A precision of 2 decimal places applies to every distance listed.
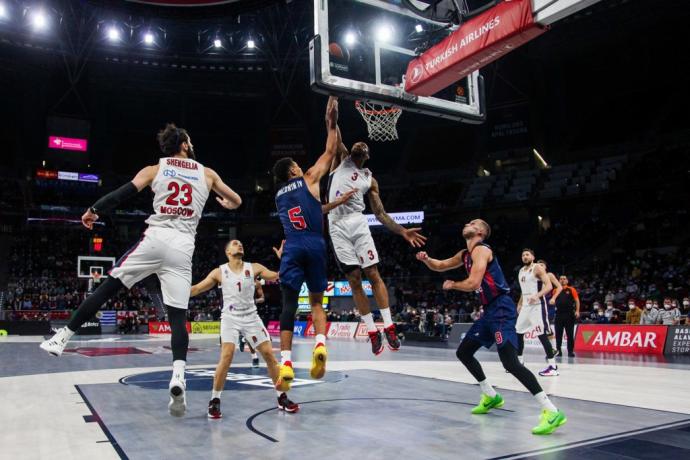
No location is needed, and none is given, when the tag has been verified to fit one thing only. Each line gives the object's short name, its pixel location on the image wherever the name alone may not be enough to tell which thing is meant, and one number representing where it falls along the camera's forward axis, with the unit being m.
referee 13.04
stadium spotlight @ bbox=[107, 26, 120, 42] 30.30
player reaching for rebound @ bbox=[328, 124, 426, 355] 6.46
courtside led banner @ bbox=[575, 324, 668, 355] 15.45
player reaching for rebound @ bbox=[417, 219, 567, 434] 5.55
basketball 8.12
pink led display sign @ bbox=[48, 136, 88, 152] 34.28
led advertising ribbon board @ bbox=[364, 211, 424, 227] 35.12
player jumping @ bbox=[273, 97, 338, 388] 5.96
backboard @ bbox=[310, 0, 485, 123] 8.07
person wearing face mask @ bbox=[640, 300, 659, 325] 16.55
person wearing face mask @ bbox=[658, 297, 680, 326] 16.03
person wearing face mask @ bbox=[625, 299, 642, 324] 17.30
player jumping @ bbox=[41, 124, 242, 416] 4.71
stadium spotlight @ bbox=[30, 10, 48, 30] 28.39
